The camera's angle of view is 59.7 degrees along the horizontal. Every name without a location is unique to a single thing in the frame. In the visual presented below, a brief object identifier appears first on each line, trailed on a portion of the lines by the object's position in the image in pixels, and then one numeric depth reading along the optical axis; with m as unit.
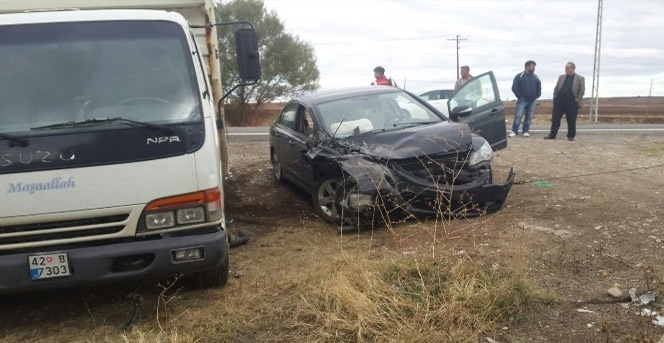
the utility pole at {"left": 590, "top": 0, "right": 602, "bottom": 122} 24.78
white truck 3.74
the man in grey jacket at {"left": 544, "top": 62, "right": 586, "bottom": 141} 12.39
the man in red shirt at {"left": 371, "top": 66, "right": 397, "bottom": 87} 12.02
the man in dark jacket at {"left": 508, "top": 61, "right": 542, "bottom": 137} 12.78
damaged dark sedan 5.71
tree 34.66
